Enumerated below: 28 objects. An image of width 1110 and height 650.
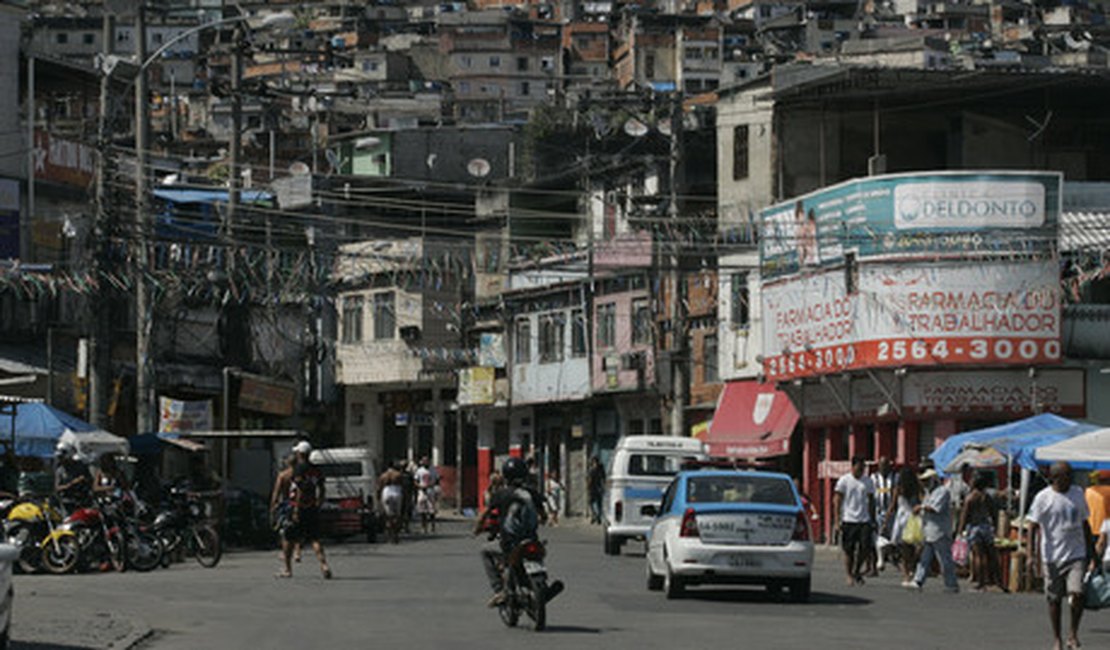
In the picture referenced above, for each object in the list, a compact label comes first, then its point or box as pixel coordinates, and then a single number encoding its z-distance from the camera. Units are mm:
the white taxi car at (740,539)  27531
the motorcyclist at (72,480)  34719
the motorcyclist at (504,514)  23141
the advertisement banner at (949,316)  48719
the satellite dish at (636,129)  74188
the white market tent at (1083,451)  30578
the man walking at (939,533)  31562
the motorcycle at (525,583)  22703
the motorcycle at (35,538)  33406
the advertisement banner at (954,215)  49156
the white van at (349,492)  49312
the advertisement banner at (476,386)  80062
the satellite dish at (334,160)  99875
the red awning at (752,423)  57938
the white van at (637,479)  43719
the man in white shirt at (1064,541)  21250
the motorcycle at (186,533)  36344
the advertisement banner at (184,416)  46625
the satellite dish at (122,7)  48125
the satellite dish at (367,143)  96000
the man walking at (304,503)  31625
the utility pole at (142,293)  43312
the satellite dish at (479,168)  85812
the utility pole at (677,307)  60188
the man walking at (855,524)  33406
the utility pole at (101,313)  40906
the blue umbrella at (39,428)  39562
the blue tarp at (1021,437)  34500
